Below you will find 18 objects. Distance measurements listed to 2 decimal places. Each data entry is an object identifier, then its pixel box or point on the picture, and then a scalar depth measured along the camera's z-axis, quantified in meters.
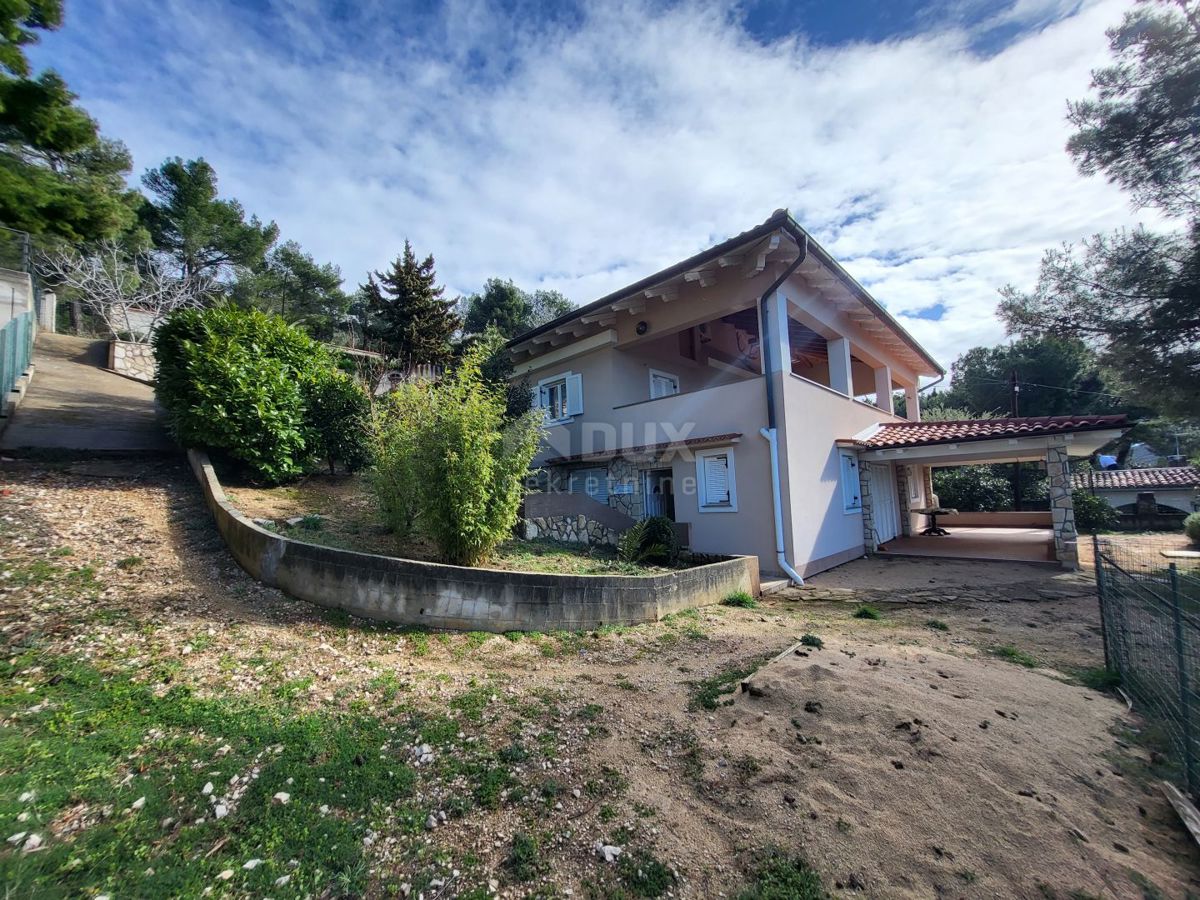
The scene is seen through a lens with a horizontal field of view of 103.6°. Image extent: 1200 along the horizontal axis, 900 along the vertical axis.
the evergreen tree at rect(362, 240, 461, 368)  18.06
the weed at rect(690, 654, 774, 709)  3.81
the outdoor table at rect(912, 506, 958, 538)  15.36
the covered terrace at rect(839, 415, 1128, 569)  9.73
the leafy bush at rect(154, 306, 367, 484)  7.73
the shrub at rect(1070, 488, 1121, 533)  17.31
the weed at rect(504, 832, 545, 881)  2.21
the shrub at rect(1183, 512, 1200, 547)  13.13
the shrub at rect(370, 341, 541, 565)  6.16
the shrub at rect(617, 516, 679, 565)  9.66
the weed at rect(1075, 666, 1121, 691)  4.21
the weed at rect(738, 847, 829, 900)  2.08
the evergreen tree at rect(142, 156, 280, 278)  23.64
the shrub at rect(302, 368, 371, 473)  9.11
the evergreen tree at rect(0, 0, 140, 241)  4.93
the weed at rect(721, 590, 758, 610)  7.32
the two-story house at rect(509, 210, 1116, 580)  9.30
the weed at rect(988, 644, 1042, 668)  4.79
